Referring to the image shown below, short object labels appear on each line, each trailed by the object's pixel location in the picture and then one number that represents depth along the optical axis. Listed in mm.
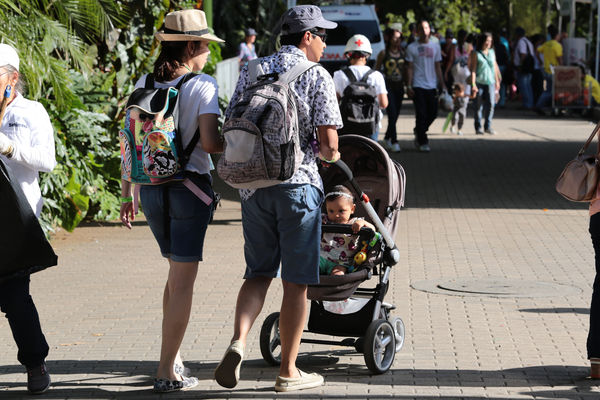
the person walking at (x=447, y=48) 31142
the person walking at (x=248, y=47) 27297
